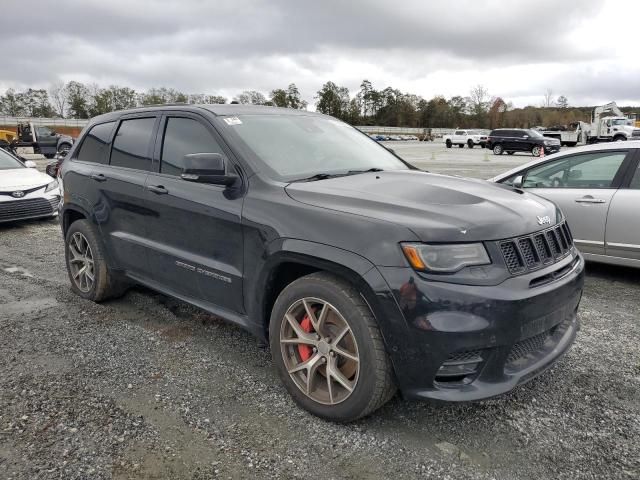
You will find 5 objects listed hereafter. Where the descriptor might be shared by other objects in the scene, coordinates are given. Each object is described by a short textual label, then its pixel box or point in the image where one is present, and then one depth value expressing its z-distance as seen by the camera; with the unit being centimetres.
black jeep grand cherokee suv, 244
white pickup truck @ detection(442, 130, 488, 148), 4791
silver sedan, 501
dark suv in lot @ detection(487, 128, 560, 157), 3152
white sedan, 841
